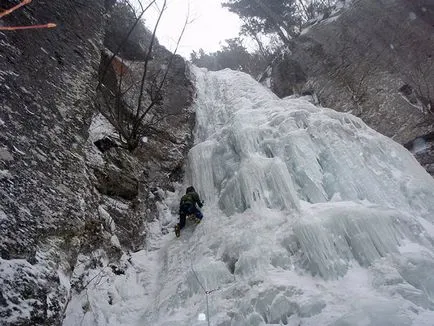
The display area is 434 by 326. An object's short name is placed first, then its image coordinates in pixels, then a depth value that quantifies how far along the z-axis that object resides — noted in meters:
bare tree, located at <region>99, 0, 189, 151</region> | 7.16
